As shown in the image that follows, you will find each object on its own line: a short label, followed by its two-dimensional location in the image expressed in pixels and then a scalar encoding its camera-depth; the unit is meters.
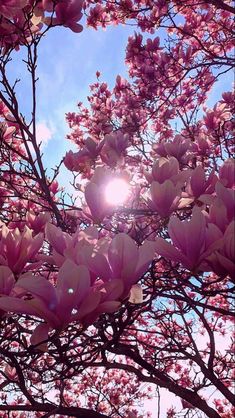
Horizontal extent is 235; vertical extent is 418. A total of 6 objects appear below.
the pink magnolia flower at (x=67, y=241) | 1.04
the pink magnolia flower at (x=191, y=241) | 0.98
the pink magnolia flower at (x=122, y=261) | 0.95
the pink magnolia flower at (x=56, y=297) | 0.88
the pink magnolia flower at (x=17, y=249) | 1.13
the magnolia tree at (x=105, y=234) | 0.93
